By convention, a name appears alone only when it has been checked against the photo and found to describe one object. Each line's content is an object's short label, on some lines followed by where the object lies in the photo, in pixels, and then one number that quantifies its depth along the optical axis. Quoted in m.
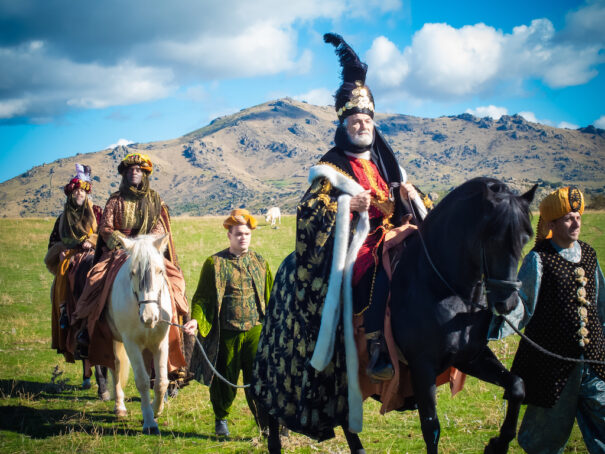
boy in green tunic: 6.63
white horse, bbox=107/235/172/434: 6.36
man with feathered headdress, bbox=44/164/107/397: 8.71
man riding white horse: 7.26
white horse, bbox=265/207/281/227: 35.33
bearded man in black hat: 4.48
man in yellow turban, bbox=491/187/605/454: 4.52
